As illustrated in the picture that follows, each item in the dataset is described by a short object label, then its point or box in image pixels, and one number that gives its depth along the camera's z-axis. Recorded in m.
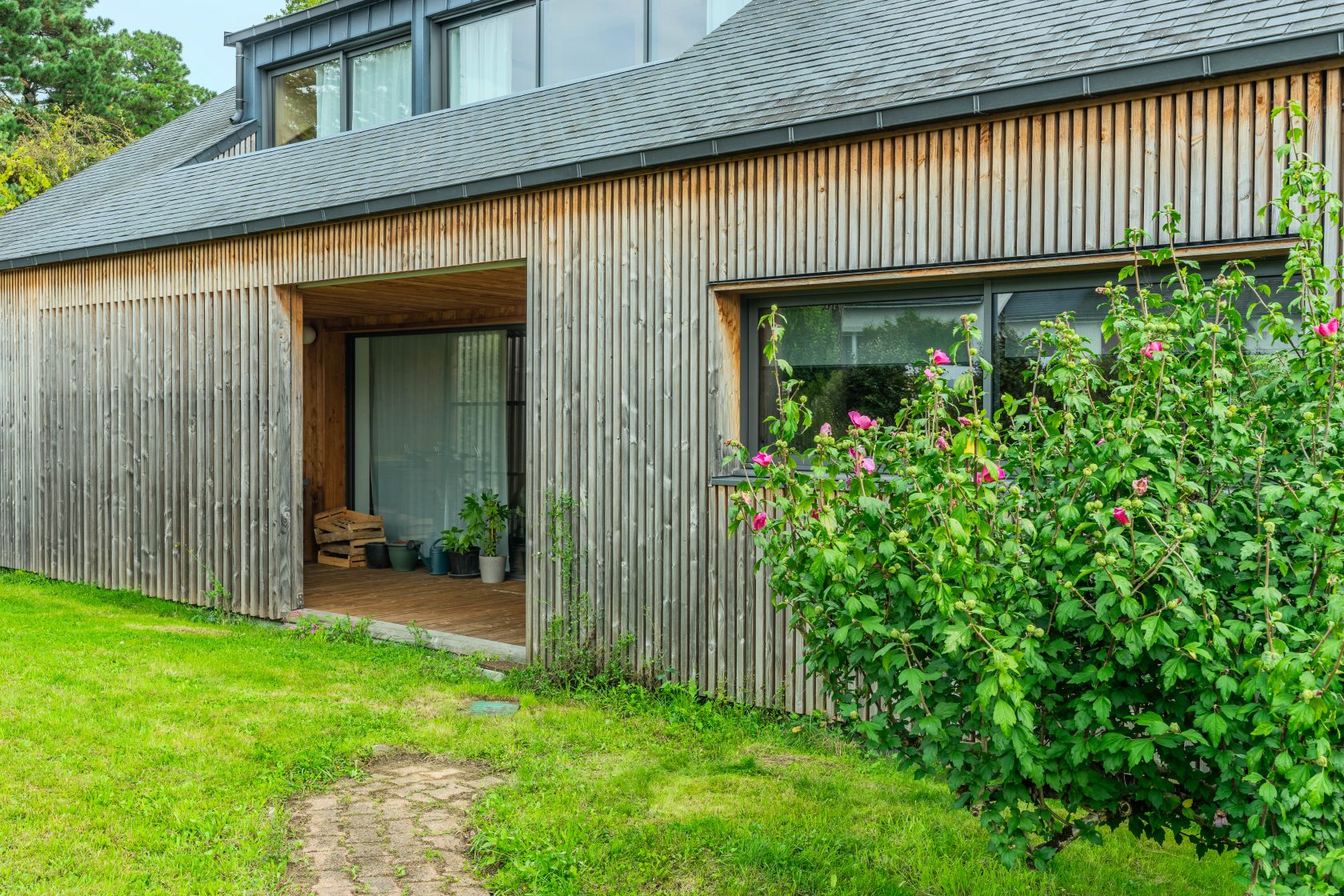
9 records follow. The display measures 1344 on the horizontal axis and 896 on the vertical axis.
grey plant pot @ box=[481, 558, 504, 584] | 11.04
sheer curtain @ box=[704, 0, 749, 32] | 8.91
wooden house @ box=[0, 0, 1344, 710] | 5.22
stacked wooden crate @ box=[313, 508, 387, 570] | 12.38
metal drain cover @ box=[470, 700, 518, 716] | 6.42
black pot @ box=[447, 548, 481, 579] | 11.34
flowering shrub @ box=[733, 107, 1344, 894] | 2.57
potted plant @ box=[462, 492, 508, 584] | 11.07
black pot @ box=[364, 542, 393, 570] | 12.22
